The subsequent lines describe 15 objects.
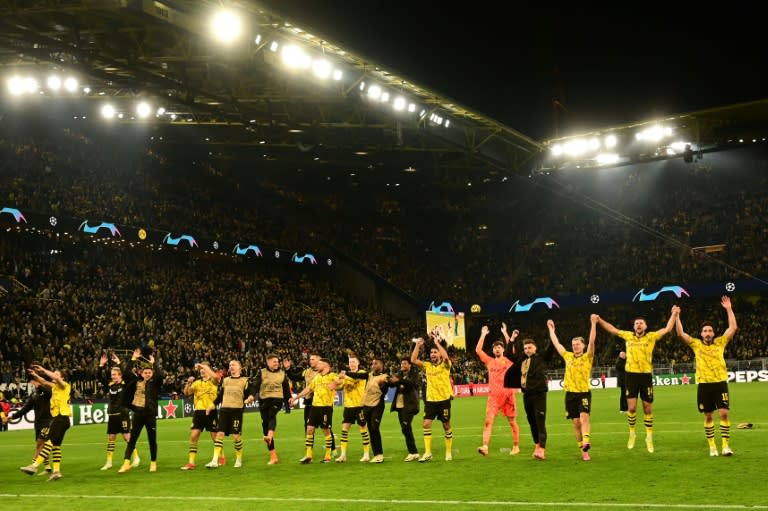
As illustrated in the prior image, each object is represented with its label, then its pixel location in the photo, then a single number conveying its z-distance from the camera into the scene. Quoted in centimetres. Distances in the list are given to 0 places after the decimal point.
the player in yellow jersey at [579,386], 1525
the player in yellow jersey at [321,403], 1755
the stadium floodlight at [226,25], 2995
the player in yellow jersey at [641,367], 1595
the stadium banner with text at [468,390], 5328
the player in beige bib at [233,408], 1766
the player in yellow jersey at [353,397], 1738
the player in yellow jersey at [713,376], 1462
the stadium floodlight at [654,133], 4816
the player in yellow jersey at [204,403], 1811
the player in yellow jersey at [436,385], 1666
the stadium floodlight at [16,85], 3747
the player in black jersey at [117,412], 1855
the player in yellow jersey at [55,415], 1691
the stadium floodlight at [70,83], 3825
